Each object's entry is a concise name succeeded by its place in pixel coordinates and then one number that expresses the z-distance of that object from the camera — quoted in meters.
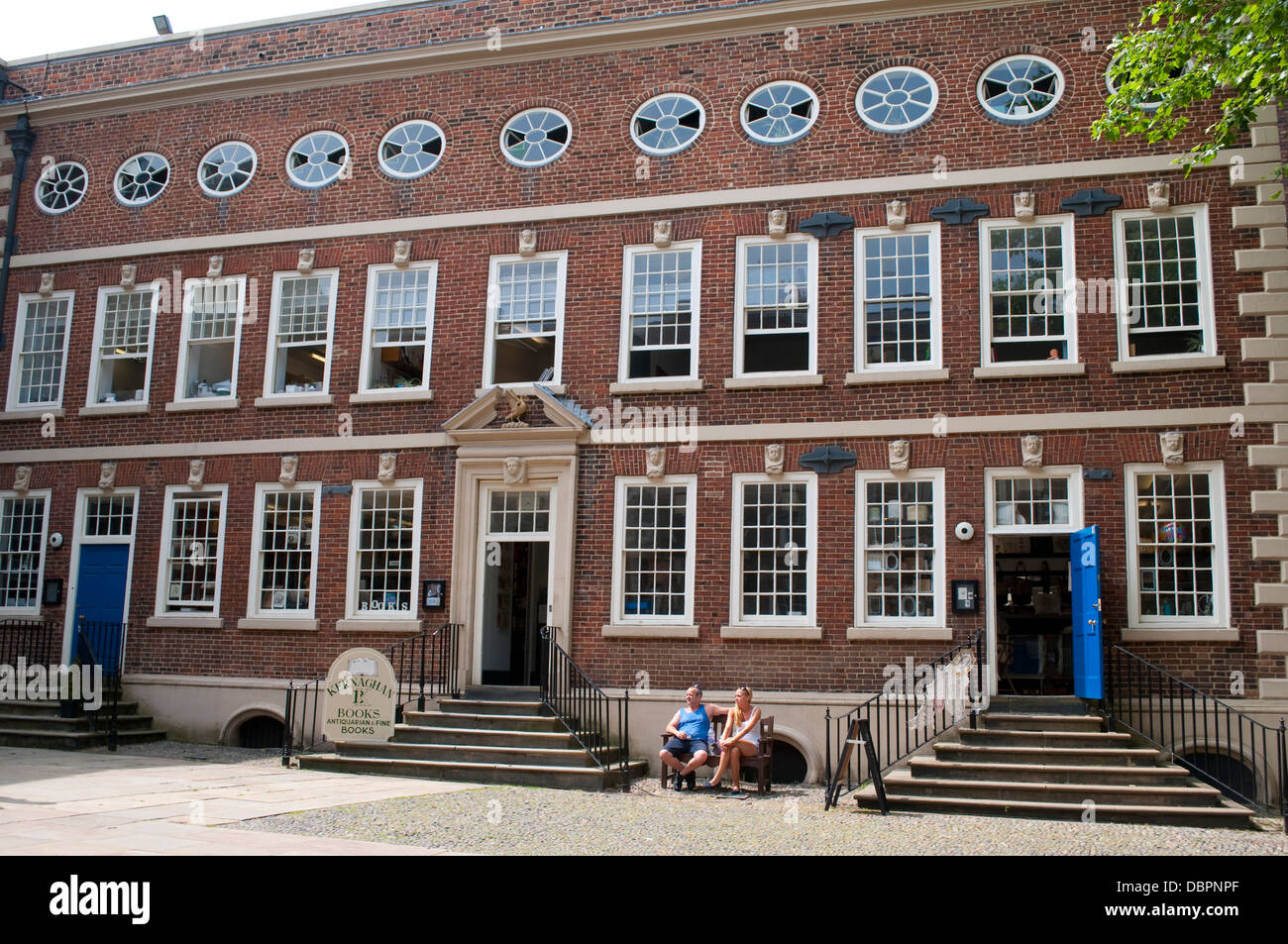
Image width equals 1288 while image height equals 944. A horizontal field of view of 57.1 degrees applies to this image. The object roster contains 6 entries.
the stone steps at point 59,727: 15.73
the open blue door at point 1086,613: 13.08
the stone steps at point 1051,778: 11.51
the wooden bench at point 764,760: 13.14
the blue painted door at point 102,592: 17.42
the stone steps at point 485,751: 13.26
